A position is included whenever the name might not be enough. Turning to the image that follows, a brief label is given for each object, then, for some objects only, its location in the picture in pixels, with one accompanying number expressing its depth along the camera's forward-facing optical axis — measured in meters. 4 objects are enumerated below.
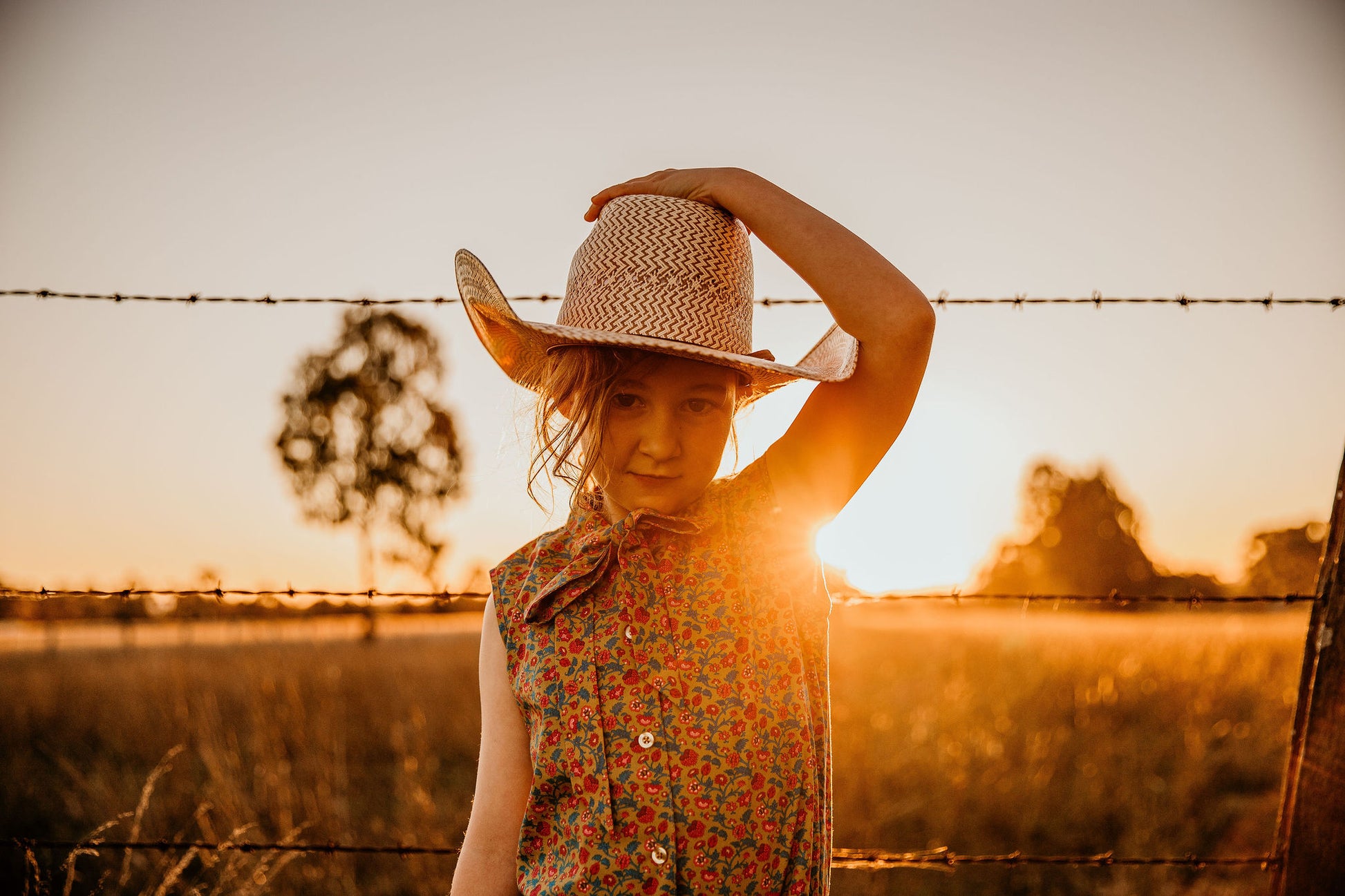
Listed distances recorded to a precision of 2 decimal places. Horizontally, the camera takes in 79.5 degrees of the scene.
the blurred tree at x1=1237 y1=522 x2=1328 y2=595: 23.86
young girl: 1.27
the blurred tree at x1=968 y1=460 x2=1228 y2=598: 40.78
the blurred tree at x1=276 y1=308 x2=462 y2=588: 18.41
